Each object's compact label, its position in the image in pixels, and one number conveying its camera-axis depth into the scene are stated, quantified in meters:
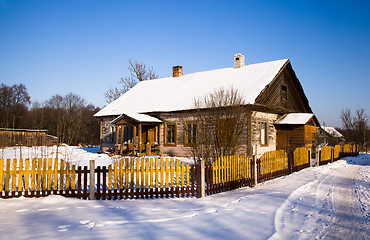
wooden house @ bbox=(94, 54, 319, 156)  19.31
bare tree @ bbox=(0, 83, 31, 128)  51.34
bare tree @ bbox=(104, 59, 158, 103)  42.59
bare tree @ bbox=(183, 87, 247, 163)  10.98
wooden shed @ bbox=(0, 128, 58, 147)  32.53
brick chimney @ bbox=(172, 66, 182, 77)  28.07
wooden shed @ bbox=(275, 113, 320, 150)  19.97
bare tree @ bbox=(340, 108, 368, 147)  41.59
